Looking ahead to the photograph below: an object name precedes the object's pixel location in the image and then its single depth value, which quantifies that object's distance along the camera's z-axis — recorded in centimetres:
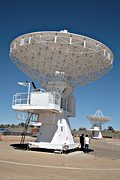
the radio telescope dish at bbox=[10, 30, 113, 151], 1265
